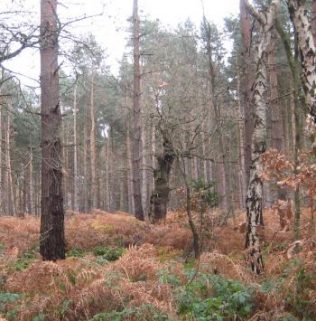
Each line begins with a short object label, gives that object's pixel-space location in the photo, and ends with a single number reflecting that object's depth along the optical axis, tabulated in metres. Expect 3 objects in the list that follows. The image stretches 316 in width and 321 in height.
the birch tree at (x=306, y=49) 4.96
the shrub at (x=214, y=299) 5.30
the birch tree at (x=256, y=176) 6.79
